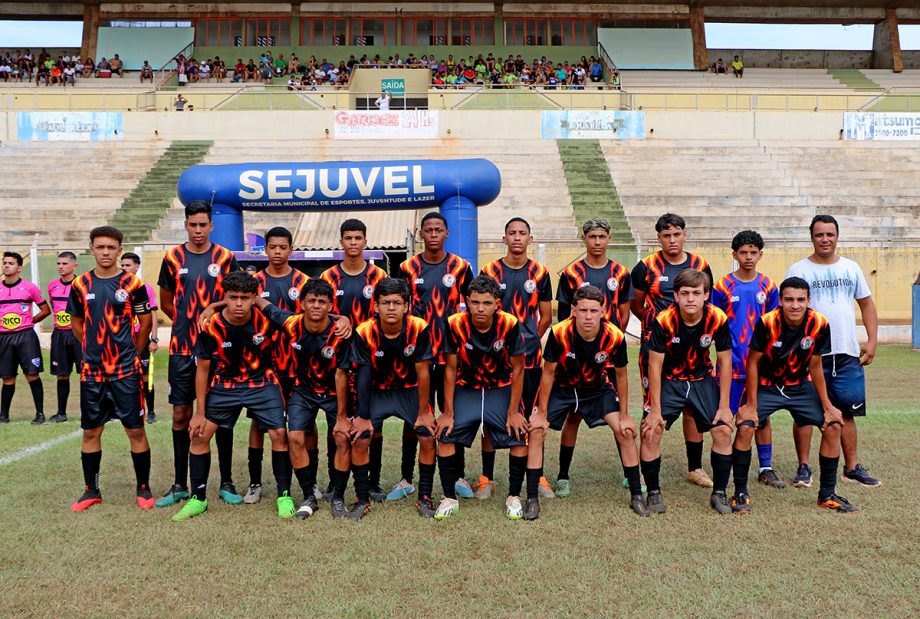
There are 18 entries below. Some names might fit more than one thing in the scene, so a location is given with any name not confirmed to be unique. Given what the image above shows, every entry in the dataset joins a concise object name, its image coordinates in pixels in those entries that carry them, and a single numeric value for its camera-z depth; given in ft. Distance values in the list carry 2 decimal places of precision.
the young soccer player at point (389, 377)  17.85
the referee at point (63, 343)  30.60
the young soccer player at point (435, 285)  19.93
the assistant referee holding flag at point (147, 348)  27.76
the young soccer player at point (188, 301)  19.38
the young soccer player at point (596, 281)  20.02
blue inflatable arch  42.57
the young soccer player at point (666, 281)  20.22
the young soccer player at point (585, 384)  17.87
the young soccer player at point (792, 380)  18.02
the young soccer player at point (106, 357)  18.66
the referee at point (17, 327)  30.91
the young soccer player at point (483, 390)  17.95
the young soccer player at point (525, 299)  19.79
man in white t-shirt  19.88
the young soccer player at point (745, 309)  20.54
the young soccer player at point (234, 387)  17.99
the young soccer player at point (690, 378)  17.89
